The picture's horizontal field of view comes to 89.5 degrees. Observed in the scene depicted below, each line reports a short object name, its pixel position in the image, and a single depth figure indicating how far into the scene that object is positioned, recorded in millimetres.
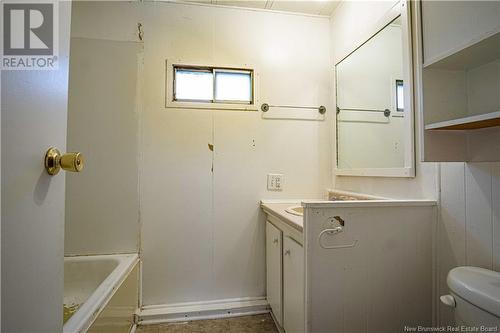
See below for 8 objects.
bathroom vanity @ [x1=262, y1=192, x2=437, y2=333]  1146
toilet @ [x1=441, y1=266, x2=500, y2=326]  773
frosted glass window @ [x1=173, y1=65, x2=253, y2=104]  1934
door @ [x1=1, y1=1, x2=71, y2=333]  443
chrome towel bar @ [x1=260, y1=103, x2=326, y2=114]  1981
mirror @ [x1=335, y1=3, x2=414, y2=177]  1362
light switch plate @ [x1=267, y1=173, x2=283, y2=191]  1992
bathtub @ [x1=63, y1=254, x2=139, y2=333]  1183
